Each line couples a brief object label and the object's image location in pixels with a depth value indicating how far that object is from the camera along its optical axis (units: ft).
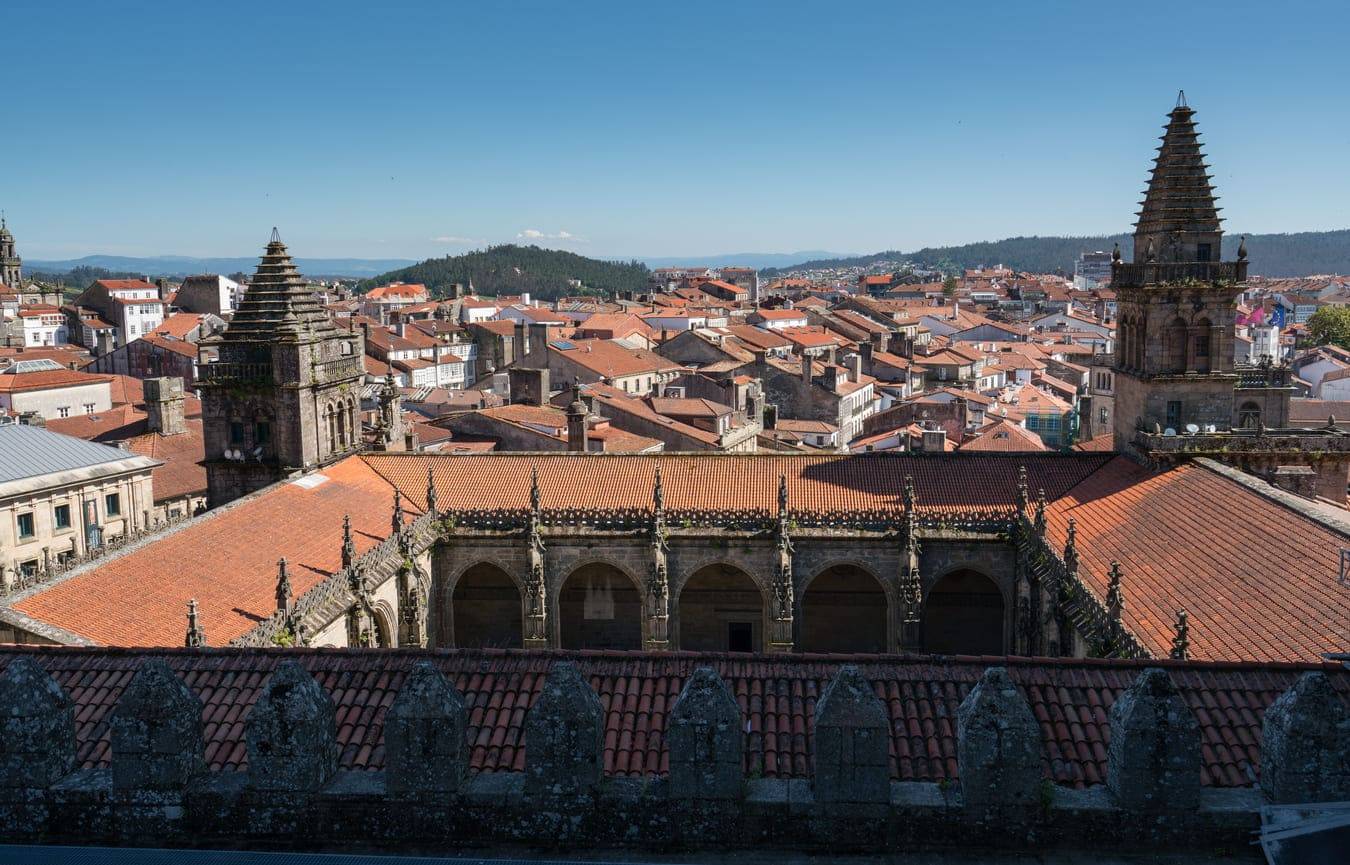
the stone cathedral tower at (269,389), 118.32
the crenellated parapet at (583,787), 30.09
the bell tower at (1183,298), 112.47
